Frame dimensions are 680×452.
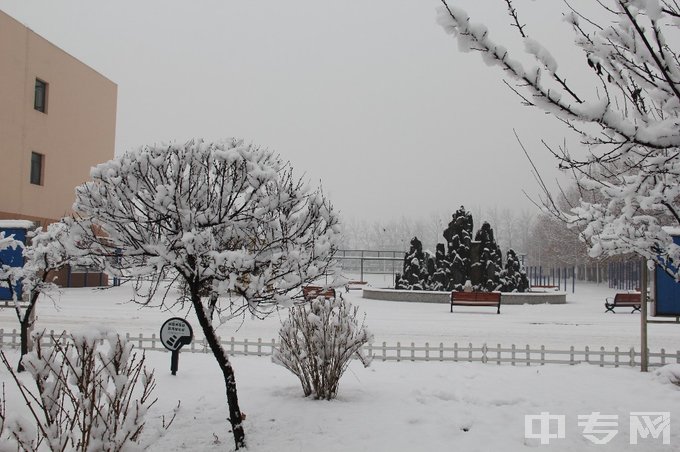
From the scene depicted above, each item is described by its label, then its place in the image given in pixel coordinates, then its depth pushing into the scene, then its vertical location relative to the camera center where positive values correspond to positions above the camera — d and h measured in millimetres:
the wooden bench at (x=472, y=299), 21459 -1480
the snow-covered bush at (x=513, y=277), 27875 -801
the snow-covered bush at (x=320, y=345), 7691 -1228
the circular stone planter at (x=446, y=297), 25453 -1697
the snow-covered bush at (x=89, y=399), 3611 -1015
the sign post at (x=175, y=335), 9125 -1345
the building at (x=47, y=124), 27598 +7014
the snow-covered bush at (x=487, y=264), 27312 -160
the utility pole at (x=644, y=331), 10008 -1183
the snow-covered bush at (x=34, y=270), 9758 -377
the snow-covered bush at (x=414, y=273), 28656 -756
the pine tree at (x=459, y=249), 27750 +551
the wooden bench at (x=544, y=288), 36250 -1712
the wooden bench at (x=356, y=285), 36625 -1945
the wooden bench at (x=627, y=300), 22016 -1428
